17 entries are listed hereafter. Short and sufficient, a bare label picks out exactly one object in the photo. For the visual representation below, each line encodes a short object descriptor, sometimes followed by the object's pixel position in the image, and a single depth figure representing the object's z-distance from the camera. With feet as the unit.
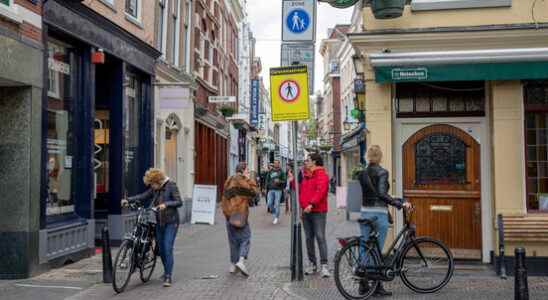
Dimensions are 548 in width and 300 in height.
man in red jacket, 30.35
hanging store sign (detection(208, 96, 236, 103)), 73.00
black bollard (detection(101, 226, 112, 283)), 28.60
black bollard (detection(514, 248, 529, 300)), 20.34
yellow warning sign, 30.37
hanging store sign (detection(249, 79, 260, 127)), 125.93
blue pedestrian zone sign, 30.55
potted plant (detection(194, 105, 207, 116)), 70.64
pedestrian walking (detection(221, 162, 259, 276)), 31.63
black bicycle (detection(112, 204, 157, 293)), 26.99
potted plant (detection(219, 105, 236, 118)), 94.62
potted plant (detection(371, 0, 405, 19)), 30.45
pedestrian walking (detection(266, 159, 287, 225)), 60.64
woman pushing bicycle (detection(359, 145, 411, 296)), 25.94
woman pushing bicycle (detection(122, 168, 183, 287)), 28.78
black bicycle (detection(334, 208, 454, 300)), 24.82
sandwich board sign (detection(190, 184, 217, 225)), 56.08
